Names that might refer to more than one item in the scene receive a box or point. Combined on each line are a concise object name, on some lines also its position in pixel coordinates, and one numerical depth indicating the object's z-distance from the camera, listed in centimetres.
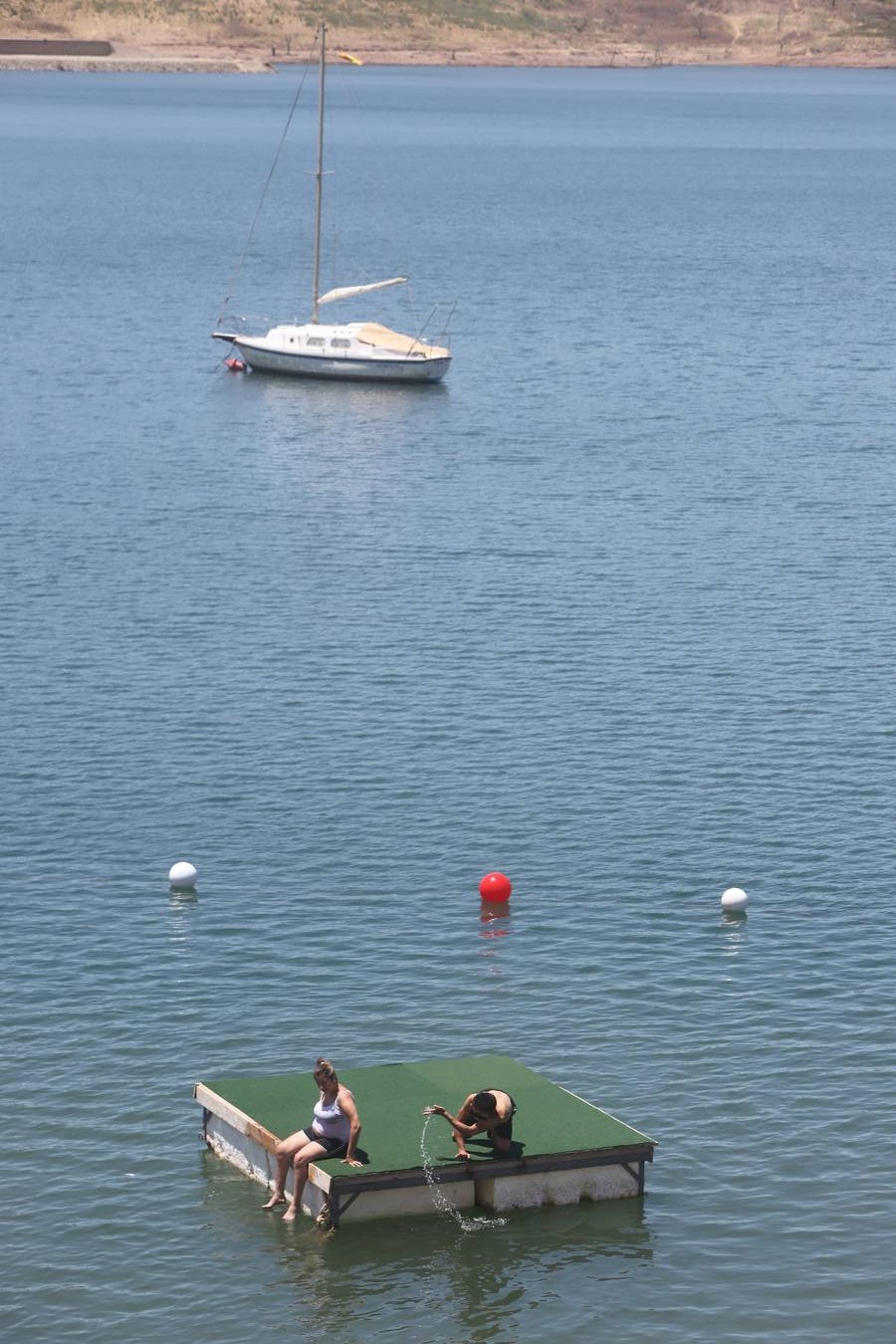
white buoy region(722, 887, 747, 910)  5234
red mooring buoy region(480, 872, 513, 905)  5316
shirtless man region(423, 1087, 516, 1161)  3688
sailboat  12494
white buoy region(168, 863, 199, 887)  5397
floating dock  3694
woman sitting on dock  3622
